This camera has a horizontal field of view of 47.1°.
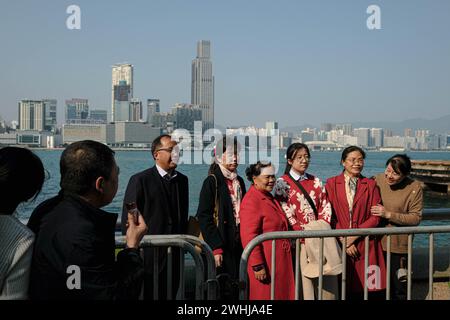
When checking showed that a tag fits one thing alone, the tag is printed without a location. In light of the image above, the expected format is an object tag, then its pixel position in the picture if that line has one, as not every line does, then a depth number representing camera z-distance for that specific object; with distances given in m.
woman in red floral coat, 4.01
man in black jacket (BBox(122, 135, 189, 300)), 4.26
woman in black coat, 4.19
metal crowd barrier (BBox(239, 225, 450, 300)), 3.60
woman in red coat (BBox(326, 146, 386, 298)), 4.34
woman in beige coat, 4.49
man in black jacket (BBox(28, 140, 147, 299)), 2.17
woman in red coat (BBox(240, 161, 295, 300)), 3.92
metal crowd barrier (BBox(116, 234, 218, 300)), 3.41
